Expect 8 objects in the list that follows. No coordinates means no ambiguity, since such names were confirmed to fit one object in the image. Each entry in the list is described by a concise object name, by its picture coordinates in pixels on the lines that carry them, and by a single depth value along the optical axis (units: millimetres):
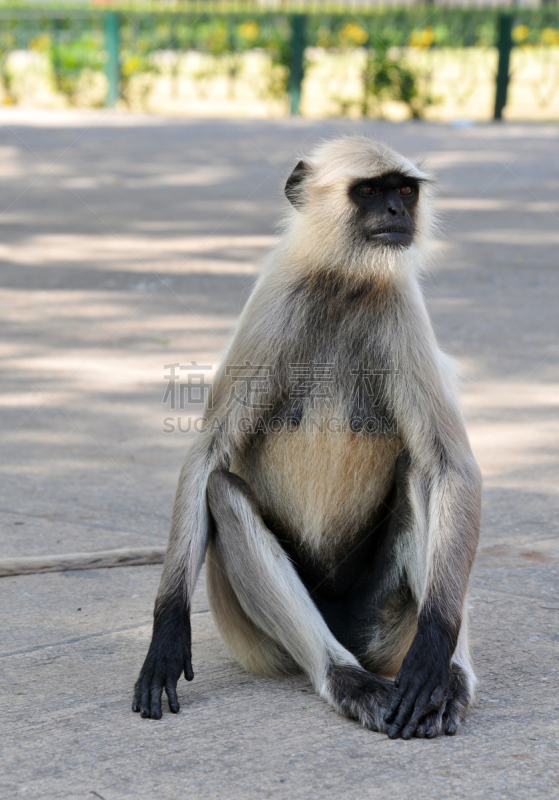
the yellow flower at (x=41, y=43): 18125
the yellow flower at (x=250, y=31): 18000
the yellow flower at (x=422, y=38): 17469
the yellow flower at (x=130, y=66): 17766
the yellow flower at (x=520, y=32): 17908
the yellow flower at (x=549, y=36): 18125
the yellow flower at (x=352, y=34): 18125
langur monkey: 2770
